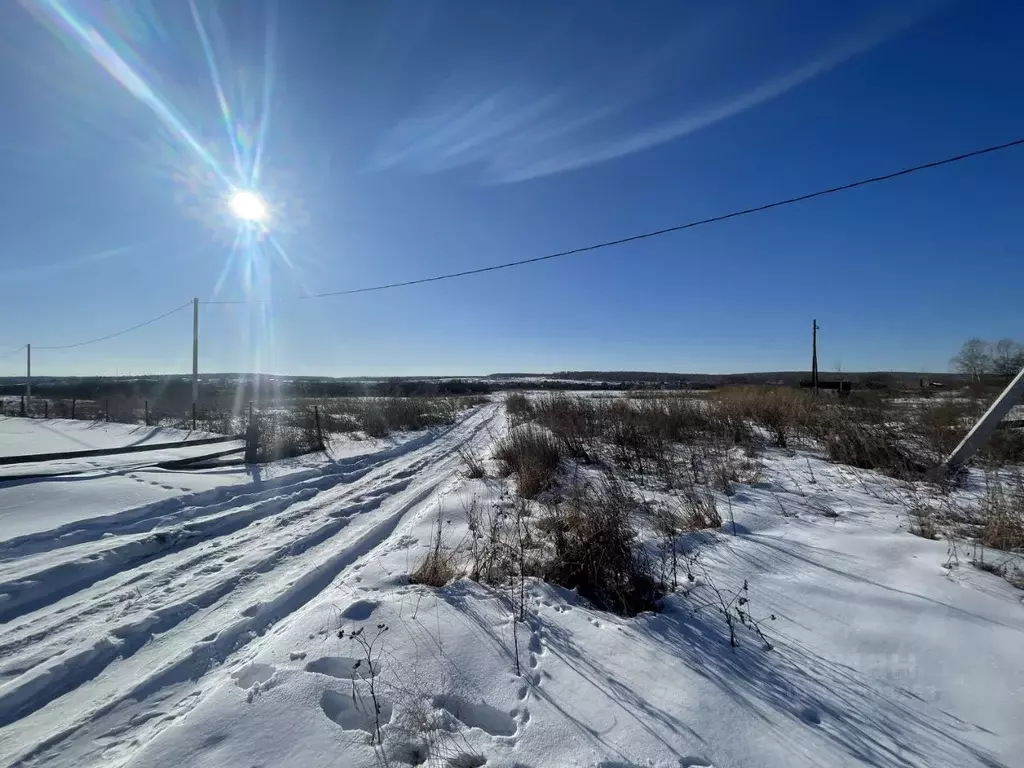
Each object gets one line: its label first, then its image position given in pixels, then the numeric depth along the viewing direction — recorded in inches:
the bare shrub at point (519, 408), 601.3
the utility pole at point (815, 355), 1102.4
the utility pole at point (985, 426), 240.2
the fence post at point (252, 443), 393.7
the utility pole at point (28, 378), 1191.2
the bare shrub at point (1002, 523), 160.9
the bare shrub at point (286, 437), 419.5
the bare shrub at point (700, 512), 199.9
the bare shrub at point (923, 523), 177.0
